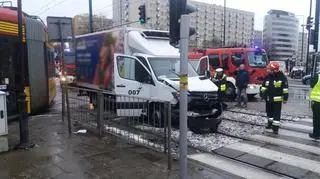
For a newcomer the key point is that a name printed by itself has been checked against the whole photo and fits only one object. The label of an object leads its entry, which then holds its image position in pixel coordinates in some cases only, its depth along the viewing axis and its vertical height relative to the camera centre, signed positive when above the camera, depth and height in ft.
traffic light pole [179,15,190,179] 15.74 -0.82
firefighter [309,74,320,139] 29.22 -3.98
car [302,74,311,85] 89.92 -5.82
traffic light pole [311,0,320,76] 50.90 +3.40
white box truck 31.89 -1.54
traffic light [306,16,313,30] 73.82 +6.99
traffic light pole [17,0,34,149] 25.35 -3.42
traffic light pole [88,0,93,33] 81.30 +9.46
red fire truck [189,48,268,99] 57.06 -0.90
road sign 30.99 +2.56
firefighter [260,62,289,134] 31.35 -2.83
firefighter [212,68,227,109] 49.17 -2.99
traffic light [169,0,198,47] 15.84 +1.86
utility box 24.34 -4.24
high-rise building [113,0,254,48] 230.89 +27.58
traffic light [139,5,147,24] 67.12 +7.80
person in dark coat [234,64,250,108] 49.90 -3.42
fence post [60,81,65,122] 32.16 -4.06
